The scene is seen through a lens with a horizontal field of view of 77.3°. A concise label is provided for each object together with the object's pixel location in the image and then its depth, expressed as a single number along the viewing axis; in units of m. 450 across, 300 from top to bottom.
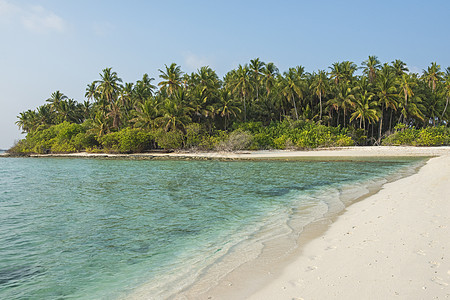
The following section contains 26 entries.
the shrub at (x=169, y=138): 48.69
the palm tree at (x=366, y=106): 49.28
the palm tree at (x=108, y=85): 59.41
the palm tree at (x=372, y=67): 56.41
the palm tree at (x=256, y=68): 59.12
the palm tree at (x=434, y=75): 56.62
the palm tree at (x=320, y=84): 53.47
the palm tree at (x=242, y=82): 52.33
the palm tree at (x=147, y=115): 51.10
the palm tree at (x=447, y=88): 52.34
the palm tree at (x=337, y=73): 57.62
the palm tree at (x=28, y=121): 76.12
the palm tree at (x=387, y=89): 50.12
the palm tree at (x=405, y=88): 48.65
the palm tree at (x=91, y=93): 68.25
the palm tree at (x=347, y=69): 57.43
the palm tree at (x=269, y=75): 58.47
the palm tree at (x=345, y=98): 50.99
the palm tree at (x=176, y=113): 48.34
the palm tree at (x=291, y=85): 53.66
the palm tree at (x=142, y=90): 60.75
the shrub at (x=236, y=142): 46.19
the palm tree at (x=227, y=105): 50.28
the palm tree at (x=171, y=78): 53.45
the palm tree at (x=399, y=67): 58.25
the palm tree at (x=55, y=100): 74.19
